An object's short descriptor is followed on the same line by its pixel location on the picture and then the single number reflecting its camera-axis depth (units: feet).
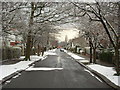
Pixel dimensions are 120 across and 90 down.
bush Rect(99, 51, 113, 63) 79.70
